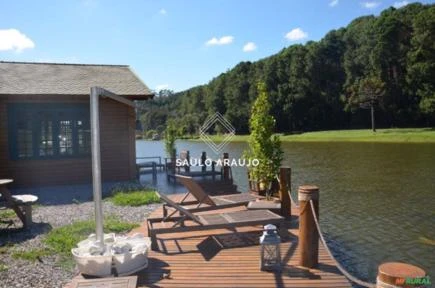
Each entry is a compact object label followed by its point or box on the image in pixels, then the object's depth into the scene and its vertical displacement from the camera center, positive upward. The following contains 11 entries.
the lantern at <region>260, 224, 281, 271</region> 5.24 -1.53
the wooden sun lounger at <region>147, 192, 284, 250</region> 6.32 -1.43
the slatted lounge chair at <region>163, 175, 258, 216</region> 7.39 -1.39
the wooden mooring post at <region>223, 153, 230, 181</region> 14.46 -1.30
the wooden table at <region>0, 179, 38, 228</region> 8.15 -1.30
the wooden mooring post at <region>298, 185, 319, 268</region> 5.37 -1.36
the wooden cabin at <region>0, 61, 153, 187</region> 14.01 +0.33
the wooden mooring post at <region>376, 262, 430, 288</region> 2.73 -1.01
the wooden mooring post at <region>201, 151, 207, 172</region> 16.44 -1.03
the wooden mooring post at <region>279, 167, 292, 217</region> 7.86 -1.12
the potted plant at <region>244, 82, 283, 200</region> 10.36 -0.36
